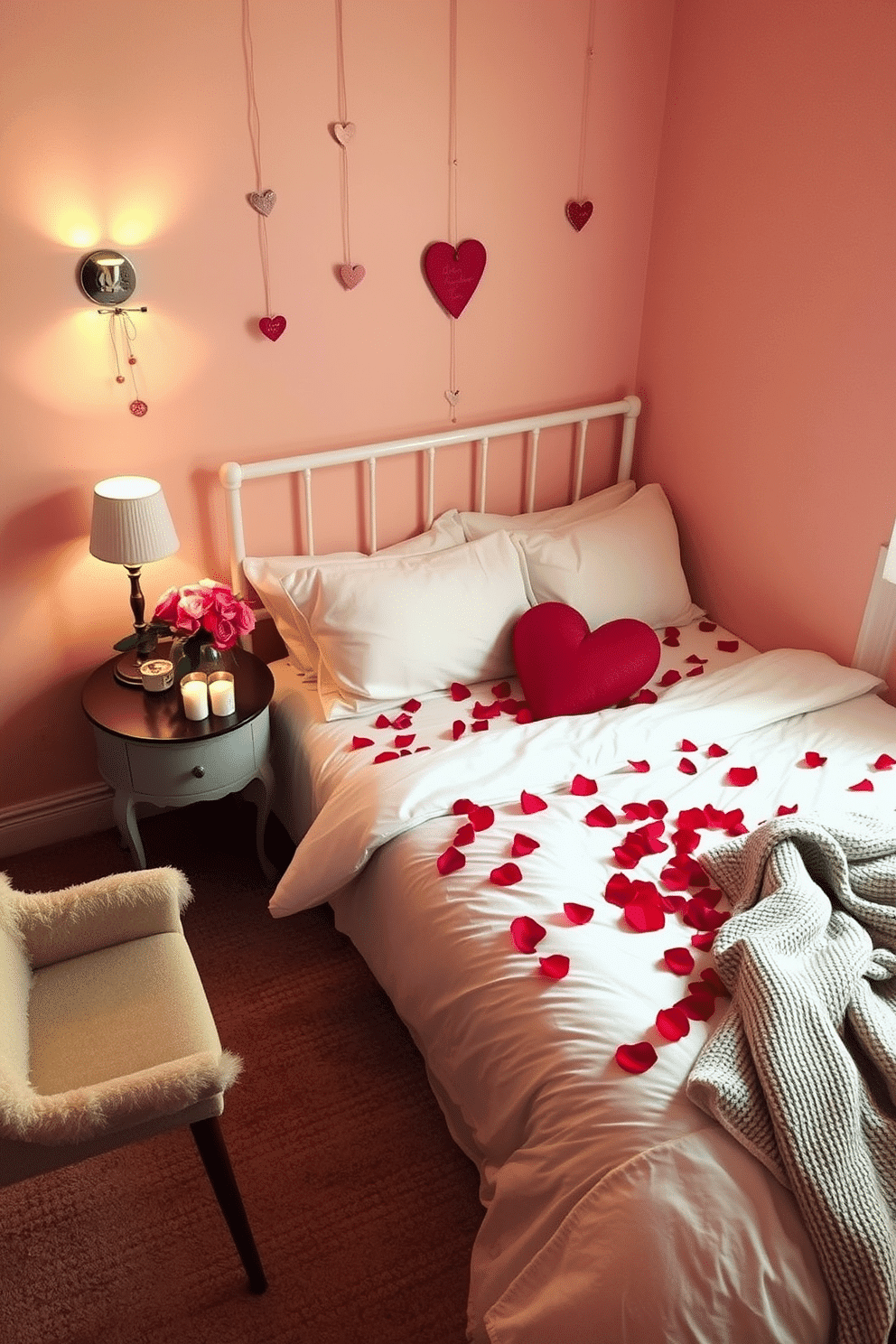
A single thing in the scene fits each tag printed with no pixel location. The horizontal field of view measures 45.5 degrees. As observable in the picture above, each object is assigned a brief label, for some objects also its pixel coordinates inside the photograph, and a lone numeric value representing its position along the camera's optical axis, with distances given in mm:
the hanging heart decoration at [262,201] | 2402
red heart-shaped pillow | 2516
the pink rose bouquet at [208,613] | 2441
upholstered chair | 1524
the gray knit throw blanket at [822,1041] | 1401
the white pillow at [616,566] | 2785
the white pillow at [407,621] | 2516
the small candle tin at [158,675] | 2473
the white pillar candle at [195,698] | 2354
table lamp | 2320
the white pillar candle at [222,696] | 2375
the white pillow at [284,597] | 2643
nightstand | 2354
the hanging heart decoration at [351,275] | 2559
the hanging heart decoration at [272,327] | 2512
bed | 1441
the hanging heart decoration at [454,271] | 2662
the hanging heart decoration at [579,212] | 2789
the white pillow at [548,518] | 2930
